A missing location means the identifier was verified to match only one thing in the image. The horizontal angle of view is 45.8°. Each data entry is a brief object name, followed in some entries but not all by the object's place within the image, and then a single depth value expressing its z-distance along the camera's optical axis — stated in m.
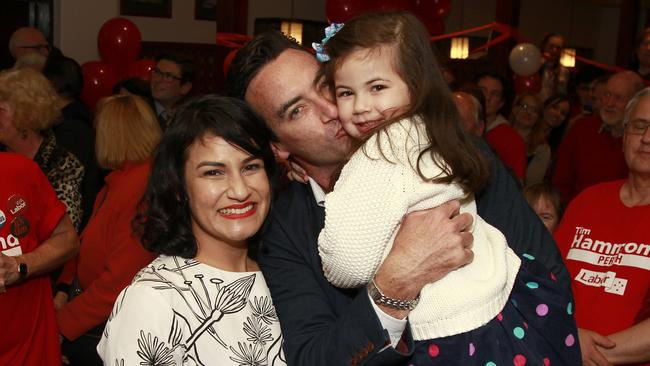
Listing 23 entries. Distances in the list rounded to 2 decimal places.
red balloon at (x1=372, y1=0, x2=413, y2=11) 5.39
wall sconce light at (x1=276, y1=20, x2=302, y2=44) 10.52
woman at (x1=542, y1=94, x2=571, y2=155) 7.05
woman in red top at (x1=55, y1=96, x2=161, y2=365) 2.96
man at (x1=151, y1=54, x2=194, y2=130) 5.89
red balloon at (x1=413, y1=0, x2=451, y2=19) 5.84
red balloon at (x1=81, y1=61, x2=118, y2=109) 6.99
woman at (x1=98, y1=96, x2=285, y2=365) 1.68
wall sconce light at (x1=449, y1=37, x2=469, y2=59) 13.07
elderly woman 3.51
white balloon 9.02
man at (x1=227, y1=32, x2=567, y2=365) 1.53
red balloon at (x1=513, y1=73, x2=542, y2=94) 9.42
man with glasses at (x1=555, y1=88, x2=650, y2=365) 2.51
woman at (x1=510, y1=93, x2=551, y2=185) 6.35
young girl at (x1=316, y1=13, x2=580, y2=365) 1.55
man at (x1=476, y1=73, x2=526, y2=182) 5.17
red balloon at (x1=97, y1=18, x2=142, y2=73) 7.21
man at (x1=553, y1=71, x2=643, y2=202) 4.40
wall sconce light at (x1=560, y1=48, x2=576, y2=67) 13.41
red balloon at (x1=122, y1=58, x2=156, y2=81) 6.99
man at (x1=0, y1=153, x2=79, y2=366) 2.64
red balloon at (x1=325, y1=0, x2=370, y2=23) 5.41
